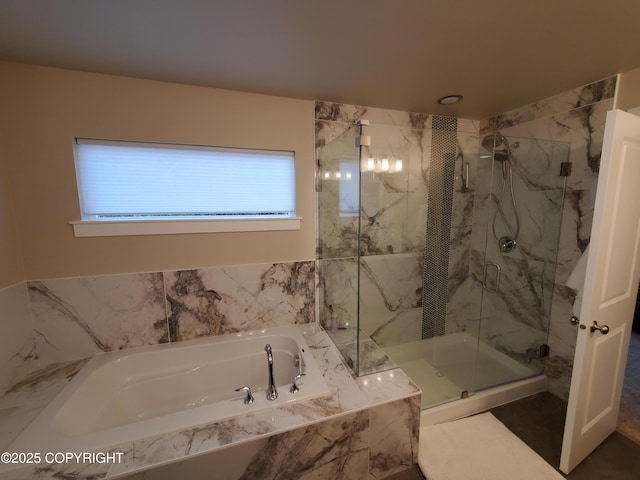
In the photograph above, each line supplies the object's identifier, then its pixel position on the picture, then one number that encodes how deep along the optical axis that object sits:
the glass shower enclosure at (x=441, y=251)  1.99
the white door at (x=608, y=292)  1.25
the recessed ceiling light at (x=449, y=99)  1.98
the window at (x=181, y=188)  1.73
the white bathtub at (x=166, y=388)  1.23
